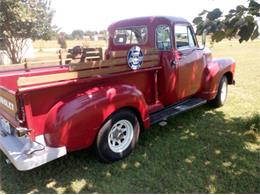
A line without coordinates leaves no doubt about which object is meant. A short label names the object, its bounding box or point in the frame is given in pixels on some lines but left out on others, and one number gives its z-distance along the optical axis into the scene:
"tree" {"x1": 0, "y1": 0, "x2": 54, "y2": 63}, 13.34
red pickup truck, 2.91
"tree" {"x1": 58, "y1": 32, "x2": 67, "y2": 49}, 22.69
